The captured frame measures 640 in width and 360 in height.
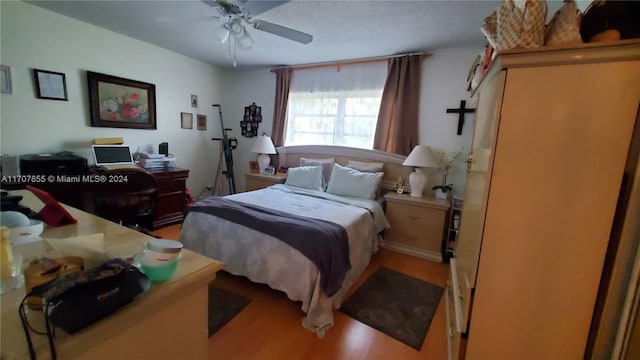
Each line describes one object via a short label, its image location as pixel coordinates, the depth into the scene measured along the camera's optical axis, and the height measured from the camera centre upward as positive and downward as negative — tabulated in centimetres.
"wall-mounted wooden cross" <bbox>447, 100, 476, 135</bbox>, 288 +41
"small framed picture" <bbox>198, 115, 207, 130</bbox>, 414 +19
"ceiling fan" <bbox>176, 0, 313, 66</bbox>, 172 +84
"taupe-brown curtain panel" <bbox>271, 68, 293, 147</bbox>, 393 +52
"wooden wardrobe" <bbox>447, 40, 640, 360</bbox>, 78 -13
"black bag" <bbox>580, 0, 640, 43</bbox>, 79 +43
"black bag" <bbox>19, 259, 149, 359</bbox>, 47 -33
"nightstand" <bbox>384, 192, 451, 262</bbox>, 273 -85
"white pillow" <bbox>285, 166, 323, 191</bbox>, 329 -48
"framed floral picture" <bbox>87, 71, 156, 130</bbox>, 290 +33
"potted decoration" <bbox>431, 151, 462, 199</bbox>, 293 -22
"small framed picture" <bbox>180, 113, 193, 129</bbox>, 385 +19
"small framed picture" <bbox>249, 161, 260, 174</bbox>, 415 -48
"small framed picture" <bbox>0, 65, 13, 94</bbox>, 229 +39
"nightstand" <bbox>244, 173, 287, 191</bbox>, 373 -62
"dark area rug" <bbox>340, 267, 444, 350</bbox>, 175 -123
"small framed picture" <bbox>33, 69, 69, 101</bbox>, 250 +40
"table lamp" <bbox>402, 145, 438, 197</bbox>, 279 -18
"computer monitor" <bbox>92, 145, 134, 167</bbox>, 287 -29
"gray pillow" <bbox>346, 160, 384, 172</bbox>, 323 -29
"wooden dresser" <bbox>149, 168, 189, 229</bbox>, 326 -83
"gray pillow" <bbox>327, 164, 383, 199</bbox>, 296 -47
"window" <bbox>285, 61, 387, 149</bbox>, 342 +52
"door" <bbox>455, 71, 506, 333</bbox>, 94 -14
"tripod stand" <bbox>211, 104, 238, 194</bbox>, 429 -32
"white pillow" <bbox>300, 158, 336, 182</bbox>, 349 -31
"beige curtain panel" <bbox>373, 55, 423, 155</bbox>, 309 +47
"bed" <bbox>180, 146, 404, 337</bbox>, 176 -76
